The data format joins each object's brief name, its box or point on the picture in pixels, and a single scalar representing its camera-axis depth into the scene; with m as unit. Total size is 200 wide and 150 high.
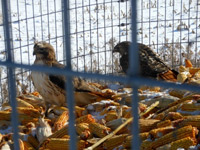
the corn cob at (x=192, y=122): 3.47
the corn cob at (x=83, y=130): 3.77
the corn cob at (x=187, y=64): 6.12
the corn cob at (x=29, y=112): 4.77
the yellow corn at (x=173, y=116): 3.77
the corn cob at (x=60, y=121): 4.29
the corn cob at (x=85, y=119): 4.19
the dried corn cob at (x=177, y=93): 4.81
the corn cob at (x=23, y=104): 5.03
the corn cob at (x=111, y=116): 4.20
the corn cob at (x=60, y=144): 3.61
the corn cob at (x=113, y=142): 3.54
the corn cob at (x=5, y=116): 4.62
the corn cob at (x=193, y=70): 5.70
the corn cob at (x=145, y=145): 3.36
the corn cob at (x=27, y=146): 3.85
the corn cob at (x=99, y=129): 3.79
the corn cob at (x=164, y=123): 3.62
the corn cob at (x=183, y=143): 3.20
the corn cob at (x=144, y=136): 3.50
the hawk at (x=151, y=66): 5.83
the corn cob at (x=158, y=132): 3.47
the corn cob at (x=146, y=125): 3.70
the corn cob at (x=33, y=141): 4.05
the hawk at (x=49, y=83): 5.03
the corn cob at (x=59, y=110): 4.87
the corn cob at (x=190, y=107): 3.90
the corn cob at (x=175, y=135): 3.32
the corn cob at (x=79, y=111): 4.73
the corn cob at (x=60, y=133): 3.84
